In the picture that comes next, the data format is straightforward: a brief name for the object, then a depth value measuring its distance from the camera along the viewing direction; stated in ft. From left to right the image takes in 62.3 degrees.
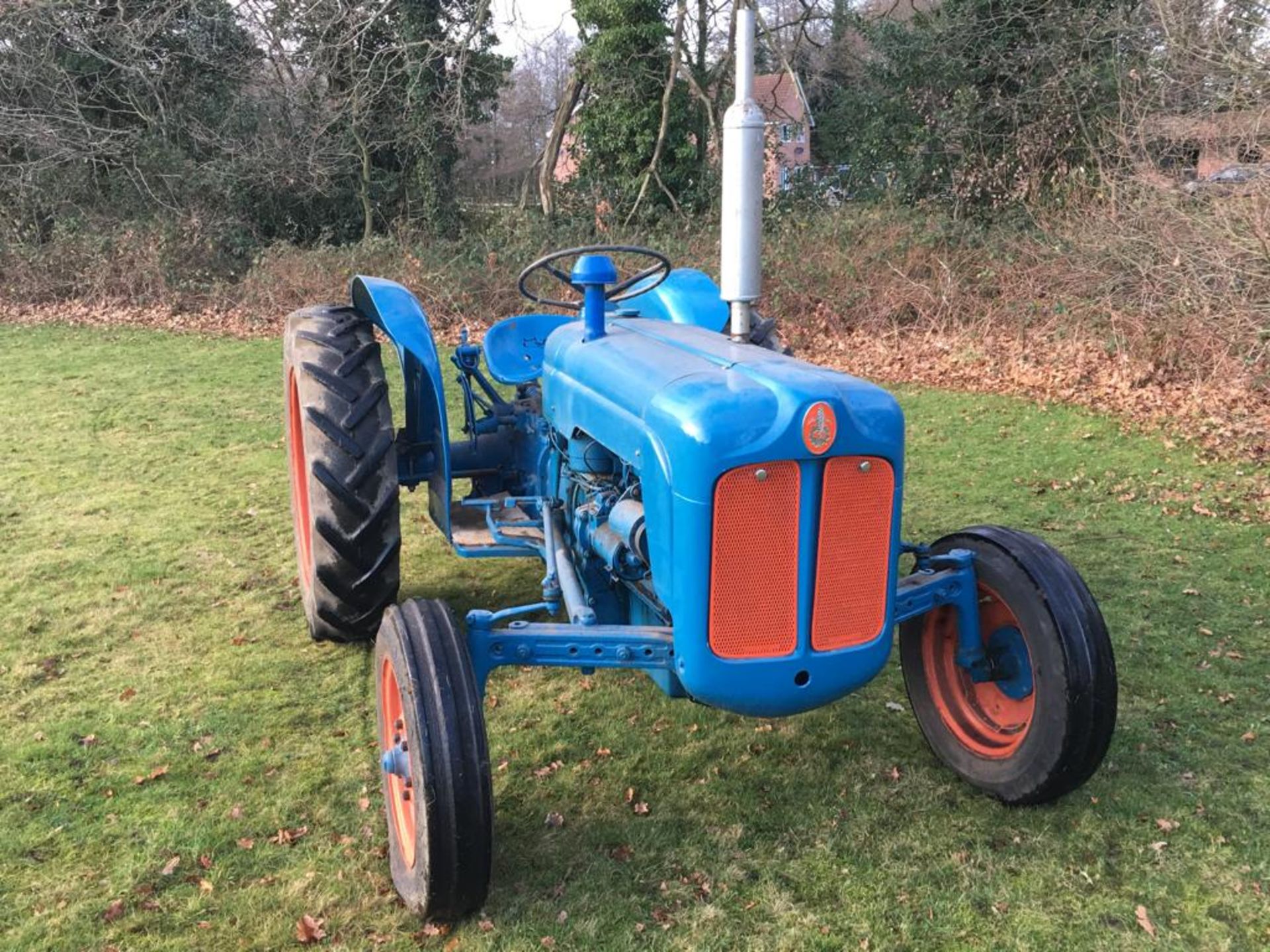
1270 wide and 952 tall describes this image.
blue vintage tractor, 7.20
